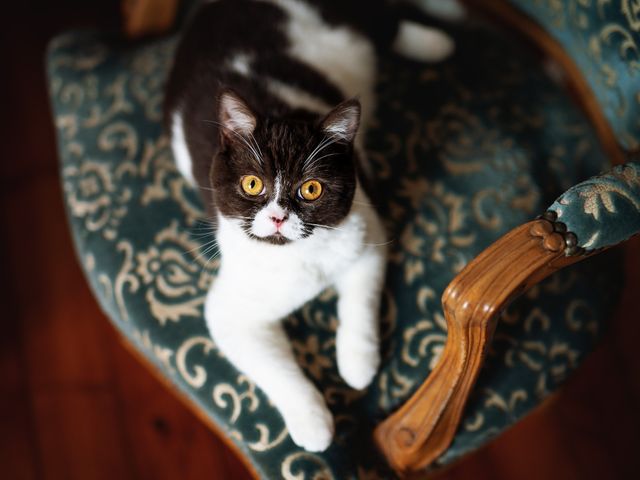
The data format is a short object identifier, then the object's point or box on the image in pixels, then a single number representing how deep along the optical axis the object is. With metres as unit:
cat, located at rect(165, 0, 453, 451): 0.89
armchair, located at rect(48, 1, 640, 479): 0.91
